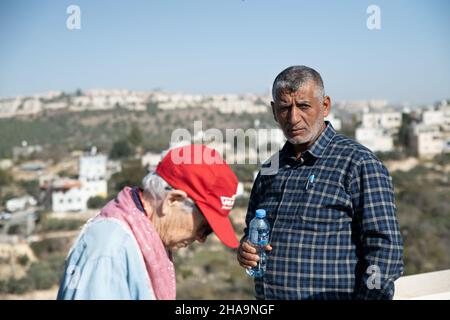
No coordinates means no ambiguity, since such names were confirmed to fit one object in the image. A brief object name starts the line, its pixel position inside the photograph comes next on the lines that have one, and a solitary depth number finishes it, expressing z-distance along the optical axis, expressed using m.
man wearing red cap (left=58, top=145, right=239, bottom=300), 1.27
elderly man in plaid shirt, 1.86
